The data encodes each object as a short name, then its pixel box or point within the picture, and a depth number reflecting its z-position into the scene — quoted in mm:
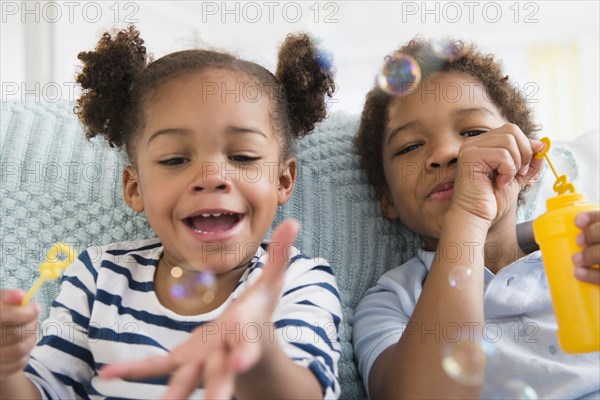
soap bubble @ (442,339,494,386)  820
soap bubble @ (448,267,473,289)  898
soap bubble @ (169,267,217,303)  898
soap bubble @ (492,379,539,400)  859
